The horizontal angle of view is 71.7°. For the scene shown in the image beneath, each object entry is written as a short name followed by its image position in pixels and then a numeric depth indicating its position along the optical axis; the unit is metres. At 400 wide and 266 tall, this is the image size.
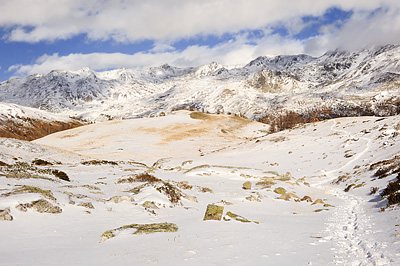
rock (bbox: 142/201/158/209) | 14.55
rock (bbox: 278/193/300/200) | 21.66
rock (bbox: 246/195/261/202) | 19.89
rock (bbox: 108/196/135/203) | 14.94
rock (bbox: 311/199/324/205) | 19.60
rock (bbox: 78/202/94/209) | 12.98
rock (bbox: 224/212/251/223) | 12.69
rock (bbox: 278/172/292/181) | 30.00
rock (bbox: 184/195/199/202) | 17.77
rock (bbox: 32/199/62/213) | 11.11
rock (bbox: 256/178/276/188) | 26.36
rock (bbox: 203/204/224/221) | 12.45
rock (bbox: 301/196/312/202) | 21.43
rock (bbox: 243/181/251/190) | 25.38
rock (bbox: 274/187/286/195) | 23.73
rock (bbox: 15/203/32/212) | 10.59
